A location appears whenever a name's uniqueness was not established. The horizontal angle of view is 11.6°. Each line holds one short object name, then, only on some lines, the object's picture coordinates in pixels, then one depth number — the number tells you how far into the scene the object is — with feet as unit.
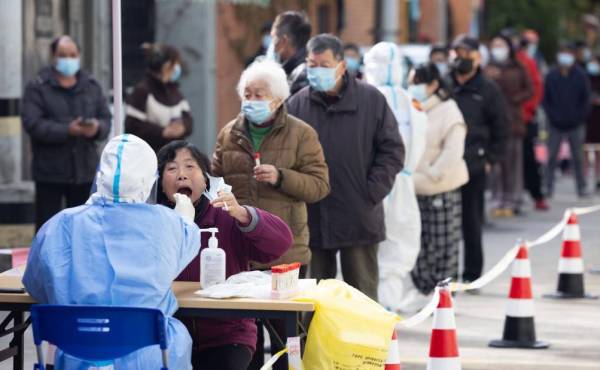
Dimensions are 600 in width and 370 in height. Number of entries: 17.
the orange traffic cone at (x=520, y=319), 62.05
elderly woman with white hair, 51.30
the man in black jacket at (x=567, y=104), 129.15
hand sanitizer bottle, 41.38
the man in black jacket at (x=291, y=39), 64.57
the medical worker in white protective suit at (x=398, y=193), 68.03
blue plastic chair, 36.12
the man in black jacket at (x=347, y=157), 57.94
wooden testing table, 39.12
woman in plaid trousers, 72.98
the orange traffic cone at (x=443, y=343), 47.22
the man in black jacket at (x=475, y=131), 79.00
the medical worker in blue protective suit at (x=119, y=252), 37.35
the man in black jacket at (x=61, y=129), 73.96
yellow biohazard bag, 39.90
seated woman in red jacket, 42.11
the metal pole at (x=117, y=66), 47.45
